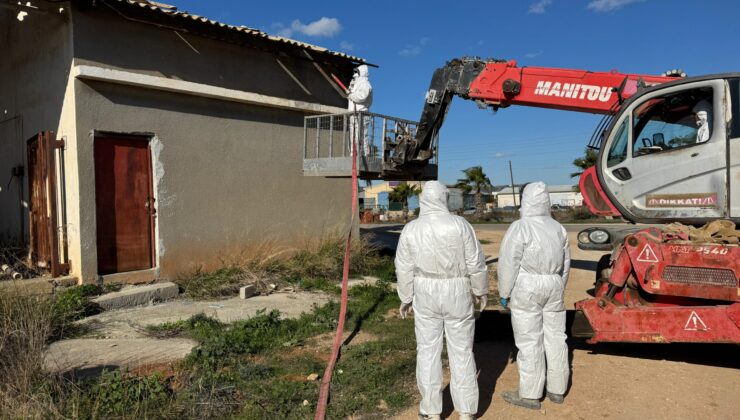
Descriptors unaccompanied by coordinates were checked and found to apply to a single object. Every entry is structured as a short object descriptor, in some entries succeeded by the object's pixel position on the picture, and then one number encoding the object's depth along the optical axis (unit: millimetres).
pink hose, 3840
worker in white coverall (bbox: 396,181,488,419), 3752
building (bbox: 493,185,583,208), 65700
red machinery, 4535
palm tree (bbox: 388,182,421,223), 39425
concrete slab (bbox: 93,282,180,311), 6784
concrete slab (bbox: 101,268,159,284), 7387
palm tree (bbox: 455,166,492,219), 34550
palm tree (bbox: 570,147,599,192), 28727
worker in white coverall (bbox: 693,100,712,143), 5211
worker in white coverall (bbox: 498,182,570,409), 4105
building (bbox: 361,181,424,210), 45094
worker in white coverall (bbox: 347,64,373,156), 7949
